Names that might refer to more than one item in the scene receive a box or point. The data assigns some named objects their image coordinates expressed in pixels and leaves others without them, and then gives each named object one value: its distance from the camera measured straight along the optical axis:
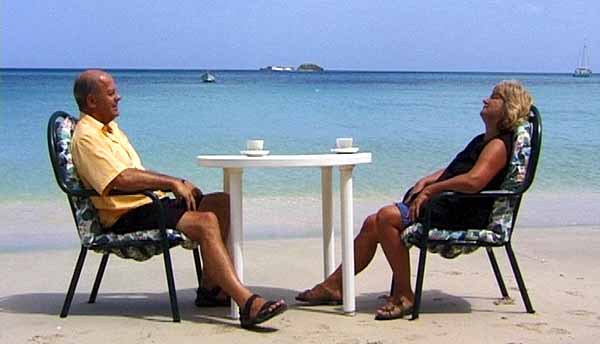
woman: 4.32
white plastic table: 4.21
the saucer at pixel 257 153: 4.31
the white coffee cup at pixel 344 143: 4.47
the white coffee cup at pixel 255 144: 4.35
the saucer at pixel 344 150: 4.48
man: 4.21
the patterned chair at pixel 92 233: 4.28
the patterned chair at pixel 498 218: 4.31
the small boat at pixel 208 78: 57.78
